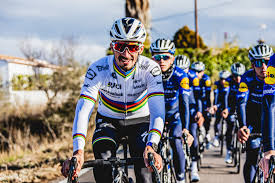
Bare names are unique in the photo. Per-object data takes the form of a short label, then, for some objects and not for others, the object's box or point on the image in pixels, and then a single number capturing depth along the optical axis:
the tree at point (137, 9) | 32.22
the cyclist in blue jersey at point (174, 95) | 9.79
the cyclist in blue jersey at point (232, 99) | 15.50
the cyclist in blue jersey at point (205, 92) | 17.84
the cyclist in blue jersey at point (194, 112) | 12.46
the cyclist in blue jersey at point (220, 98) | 18.02
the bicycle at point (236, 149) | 13.27
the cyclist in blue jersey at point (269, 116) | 4.77
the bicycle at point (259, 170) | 6.28
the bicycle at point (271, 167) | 4.53
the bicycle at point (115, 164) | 4.81
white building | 28.59
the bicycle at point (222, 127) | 16.96
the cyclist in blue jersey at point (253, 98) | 8.50
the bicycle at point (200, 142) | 14.62
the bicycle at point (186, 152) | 9.34
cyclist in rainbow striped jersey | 6.09
